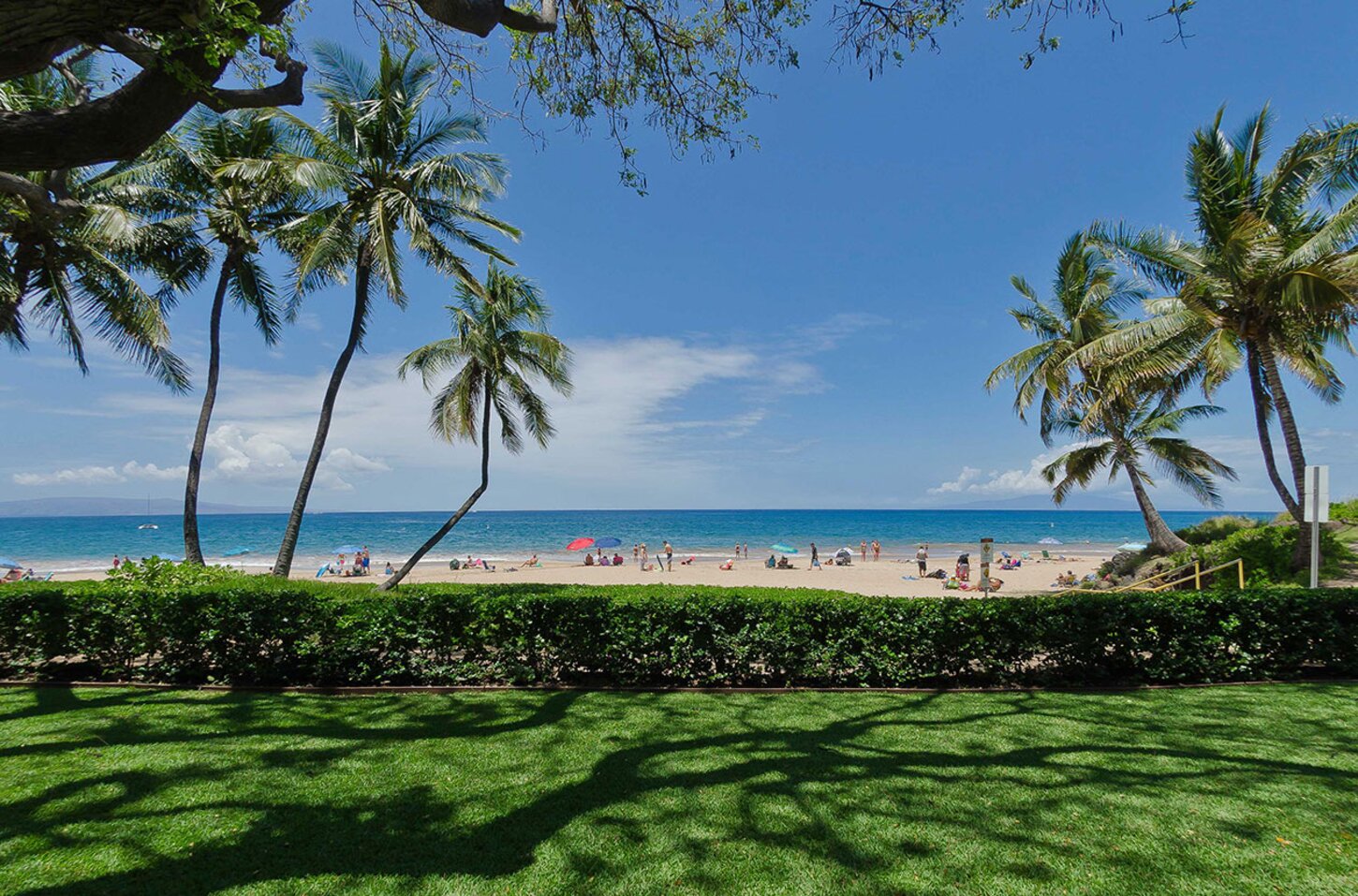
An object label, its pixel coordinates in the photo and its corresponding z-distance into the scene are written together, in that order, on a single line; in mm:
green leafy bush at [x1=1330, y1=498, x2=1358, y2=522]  18844
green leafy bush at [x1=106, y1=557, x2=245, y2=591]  8109
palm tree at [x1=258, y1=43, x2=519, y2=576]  11477
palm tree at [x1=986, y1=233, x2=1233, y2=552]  19031
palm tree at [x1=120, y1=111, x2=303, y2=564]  12617
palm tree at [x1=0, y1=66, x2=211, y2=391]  10641
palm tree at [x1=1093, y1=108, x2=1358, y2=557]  11172
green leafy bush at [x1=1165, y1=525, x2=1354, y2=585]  12906
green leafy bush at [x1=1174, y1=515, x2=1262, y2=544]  18812
